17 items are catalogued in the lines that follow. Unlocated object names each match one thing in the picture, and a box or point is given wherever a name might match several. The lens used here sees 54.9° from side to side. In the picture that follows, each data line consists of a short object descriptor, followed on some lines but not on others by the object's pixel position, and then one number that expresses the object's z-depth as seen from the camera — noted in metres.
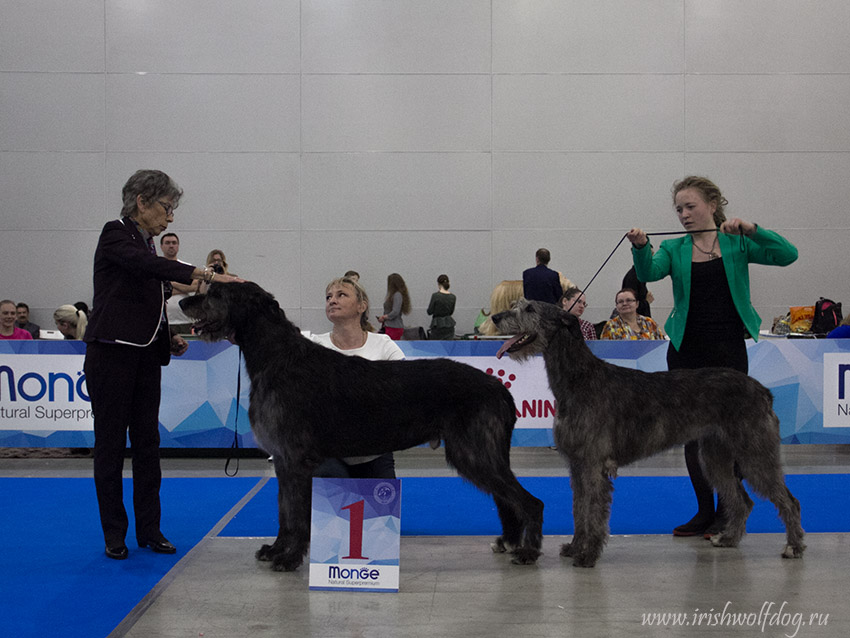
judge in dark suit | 3.78
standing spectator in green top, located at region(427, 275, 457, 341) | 11.17
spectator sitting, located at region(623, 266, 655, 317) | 8.33
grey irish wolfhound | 3.68
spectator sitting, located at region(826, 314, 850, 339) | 6.87
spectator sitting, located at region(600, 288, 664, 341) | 6.95
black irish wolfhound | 3.55
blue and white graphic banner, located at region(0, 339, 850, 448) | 6.66
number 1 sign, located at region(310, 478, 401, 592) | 3.37
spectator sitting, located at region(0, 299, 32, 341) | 7.38
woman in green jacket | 4.07
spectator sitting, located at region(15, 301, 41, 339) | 9.59
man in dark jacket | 9.59
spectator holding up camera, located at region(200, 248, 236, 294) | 8.34
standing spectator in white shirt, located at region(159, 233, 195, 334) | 7.44
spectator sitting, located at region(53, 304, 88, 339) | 7.80
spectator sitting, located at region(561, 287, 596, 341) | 6.95
